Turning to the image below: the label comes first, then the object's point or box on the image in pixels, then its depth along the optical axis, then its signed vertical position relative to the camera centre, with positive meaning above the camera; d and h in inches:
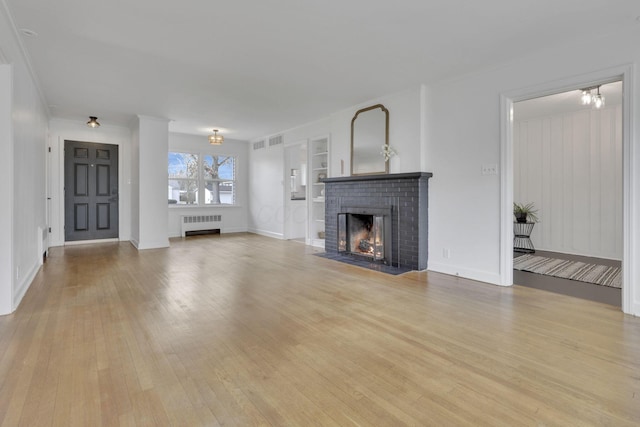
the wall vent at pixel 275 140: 309.3 +69.9
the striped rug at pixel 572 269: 155.1 -30.4
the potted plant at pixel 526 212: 230.9 +0.3
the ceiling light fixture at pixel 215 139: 285.6 +64.4
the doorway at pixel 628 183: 112.9 +10.3
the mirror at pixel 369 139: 199.5 +46.6
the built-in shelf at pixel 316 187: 271.4 +21.7
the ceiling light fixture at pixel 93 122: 249.7 +69.5
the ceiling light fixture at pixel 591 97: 167.0 +60.1
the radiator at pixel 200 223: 323.6 -9.6
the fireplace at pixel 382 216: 179.2 -2.1
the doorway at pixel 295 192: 303.9 +19.7
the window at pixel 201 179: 324.2 +35.3
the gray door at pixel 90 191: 262.7 +18.8
